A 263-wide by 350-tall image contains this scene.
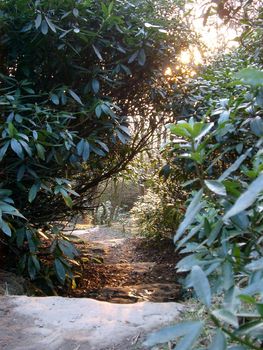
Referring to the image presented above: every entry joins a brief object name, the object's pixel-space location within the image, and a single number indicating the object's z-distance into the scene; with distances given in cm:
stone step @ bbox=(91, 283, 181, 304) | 351
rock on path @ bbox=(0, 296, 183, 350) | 194
